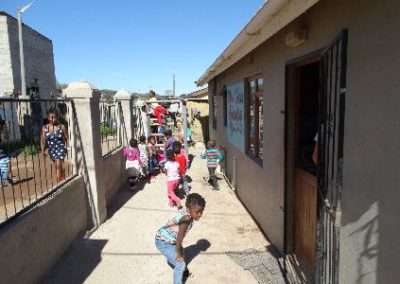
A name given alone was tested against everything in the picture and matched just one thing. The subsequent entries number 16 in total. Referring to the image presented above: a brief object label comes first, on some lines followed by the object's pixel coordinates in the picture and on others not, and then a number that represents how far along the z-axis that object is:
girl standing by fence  6.57
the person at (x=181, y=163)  7.34
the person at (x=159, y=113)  12.83
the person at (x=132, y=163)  8.63
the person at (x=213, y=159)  8.61
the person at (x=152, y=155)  10.18
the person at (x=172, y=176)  6.85
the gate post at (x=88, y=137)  5.83
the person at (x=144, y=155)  9.54
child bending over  3.81
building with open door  2.13
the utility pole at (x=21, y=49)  14.41
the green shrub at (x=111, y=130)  9.51
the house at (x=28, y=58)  16.09
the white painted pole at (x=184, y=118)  11.45
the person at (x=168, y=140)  9.66
